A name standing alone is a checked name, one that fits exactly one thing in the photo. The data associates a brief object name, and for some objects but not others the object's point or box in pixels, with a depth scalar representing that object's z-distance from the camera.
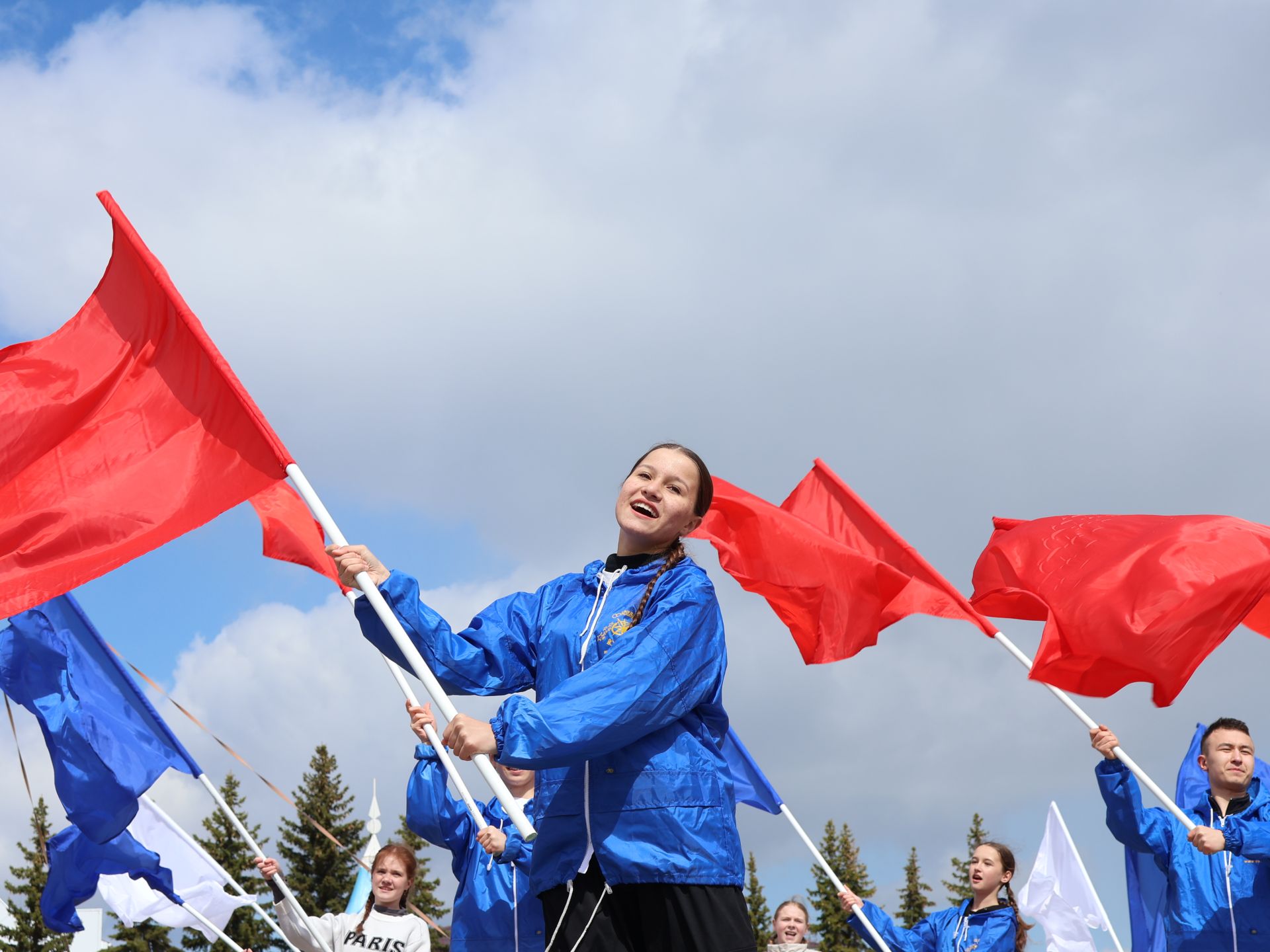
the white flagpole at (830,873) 10.47
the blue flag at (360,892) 14.46
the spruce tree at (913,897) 47.34
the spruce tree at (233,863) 38.16
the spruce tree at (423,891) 42.38
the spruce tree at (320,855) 42.75
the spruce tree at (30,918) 36.44
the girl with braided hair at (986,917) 9.71
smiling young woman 3.81
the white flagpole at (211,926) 12.11
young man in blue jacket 8.11
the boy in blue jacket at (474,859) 7.55
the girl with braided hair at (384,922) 8.77
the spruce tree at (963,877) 45.16
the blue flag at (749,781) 11.60
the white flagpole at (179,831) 13.05
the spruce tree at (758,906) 44.41
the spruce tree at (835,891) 43.16
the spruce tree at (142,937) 39.19
